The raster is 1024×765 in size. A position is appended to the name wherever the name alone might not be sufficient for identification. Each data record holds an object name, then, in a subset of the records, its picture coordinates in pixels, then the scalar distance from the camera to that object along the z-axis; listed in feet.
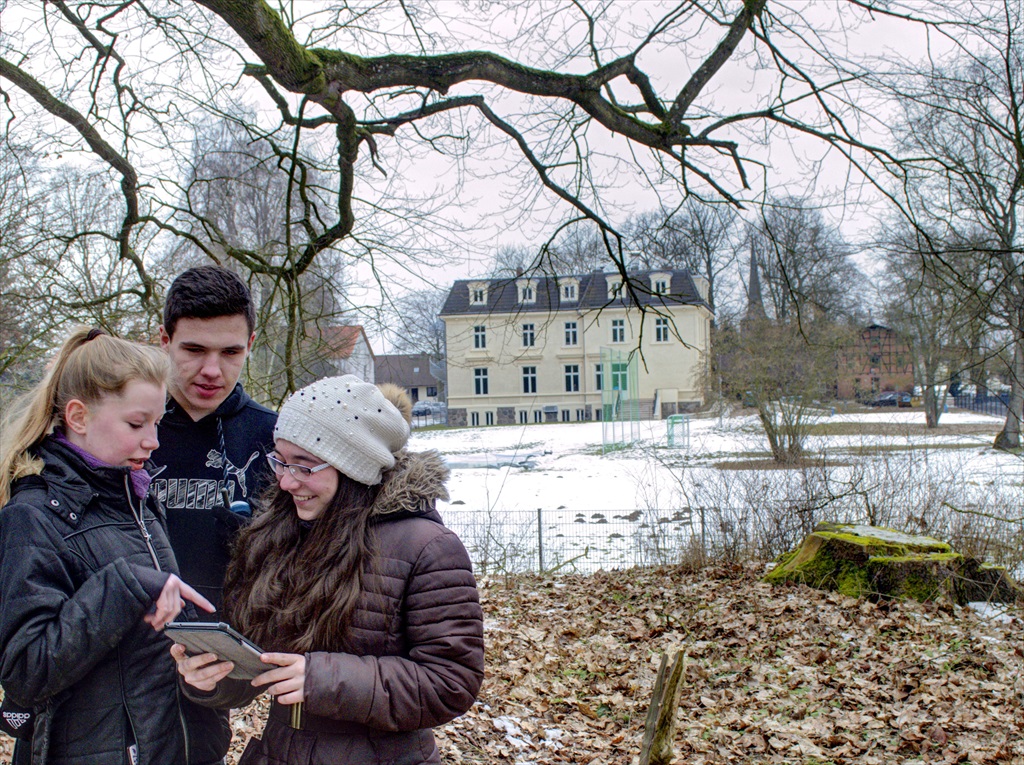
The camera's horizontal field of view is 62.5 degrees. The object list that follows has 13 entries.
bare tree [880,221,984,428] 24.85
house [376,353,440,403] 241.14
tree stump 27.14
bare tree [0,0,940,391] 19.02
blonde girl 5.79
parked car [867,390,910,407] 152.32
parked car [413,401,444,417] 178.40
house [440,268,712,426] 142.31
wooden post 8.81
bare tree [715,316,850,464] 54.03
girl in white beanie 6.07
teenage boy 7.75
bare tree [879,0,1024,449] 19.35
